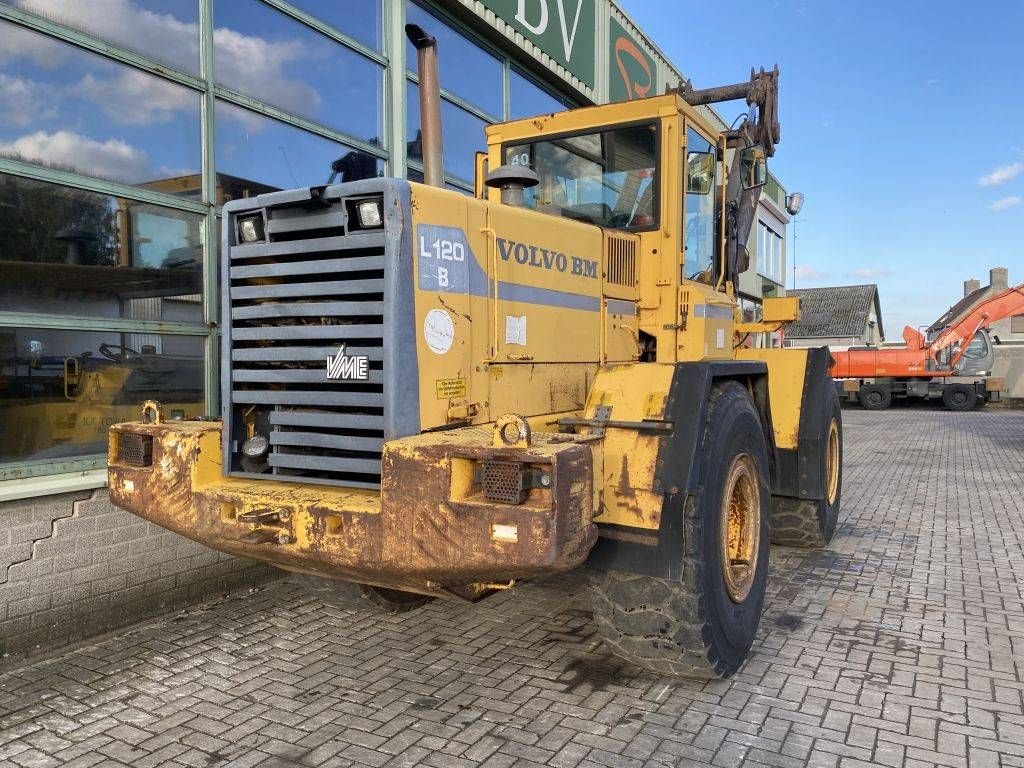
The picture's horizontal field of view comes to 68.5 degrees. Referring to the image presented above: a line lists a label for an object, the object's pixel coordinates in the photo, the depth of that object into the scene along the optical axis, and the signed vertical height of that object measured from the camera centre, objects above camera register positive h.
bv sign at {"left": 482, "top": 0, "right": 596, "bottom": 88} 8.75 +4.38
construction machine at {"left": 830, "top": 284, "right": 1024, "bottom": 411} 24.22 +0.11
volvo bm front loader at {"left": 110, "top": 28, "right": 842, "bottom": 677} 2.85 -0.23
